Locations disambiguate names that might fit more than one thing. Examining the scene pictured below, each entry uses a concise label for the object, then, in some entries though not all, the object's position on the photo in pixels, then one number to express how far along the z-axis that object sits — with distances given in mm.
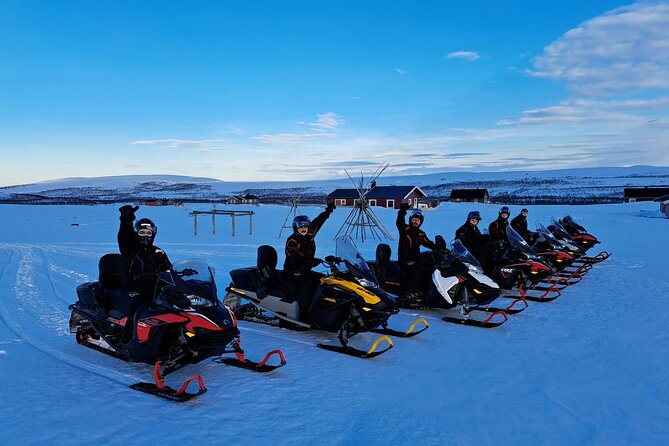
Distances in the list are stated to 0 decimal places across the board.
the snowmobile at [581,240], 12016
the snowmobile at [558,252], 10628
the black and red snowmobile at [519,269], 8977
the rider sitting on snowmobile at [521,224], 12159
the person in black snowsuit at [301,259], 6604
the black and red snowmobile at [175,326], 4688
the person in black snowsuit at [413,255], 7906
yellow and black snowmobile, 5941
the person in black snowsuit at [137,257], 5172
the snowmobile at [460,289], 7395
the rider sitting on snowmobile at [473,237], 9508
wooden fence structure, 21956
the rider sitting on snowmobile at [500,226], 10688
